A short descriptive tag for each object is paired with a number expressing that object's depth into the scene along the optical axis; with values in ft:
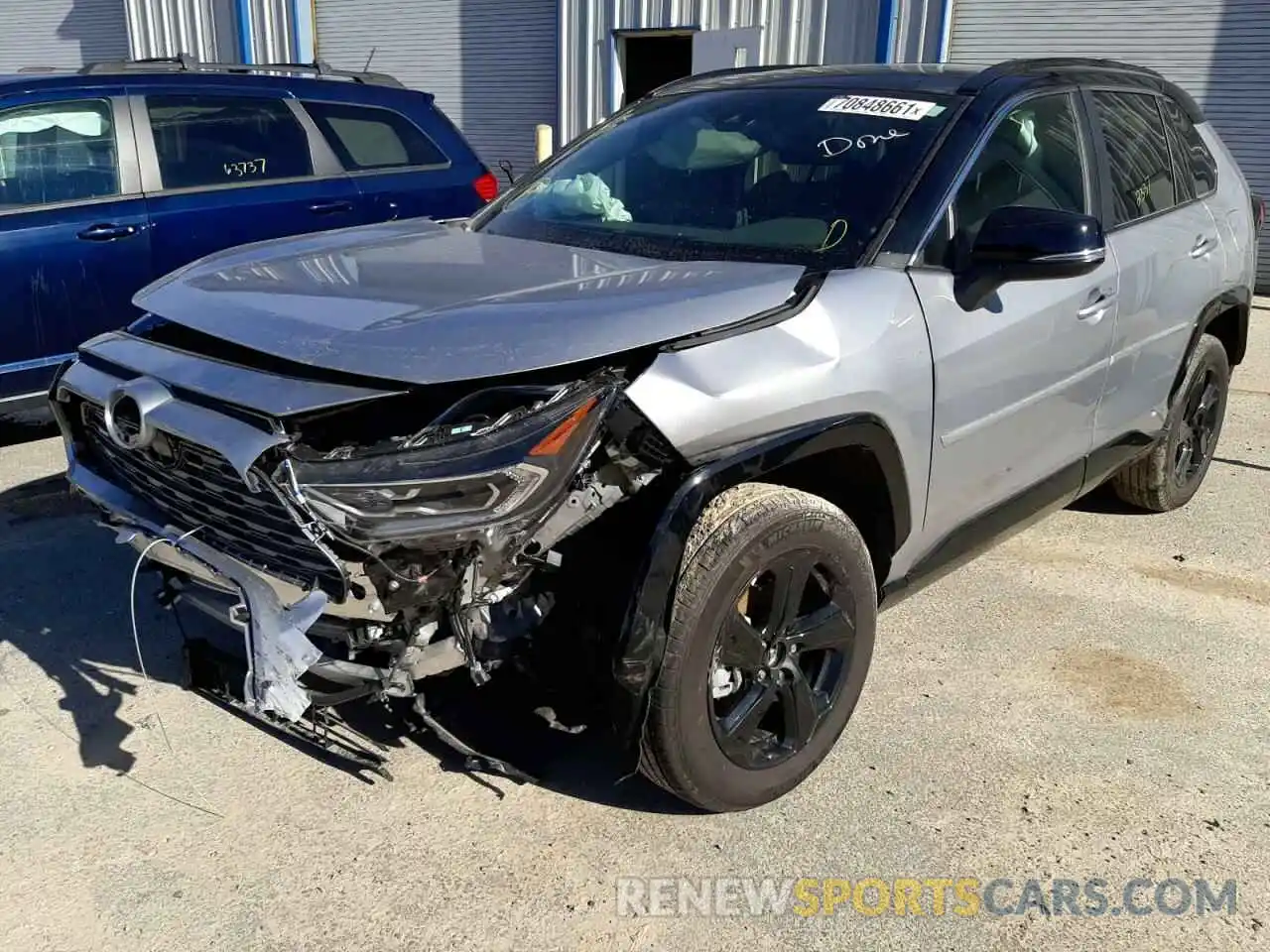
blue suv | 16.90
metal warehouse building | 34.91
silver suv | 7.45
